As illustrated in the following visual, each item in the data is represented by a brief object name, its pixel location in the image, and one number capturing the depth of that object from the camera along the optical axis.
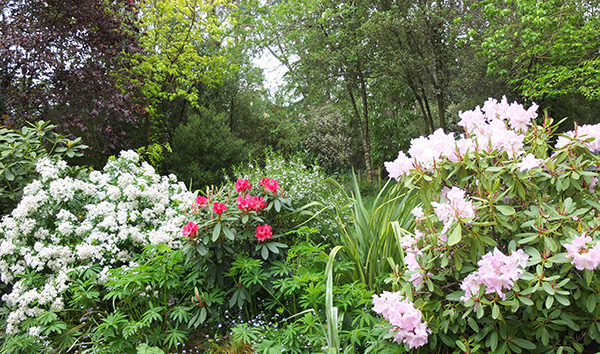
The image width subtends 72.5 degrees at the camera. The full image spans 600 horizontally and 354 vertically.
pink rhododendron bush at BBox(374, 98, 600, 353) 1.56
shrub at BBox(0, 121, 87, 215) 3.46
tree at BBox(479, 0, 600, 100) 5.70
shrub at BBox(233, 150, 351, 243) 3.64
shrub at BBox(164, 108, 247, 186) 7.60
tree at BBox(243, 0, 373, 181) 7.70
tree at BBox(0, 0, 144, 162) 5.10
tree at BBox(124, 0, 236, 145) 7.32
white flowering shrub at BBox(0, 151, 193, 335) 2.75
